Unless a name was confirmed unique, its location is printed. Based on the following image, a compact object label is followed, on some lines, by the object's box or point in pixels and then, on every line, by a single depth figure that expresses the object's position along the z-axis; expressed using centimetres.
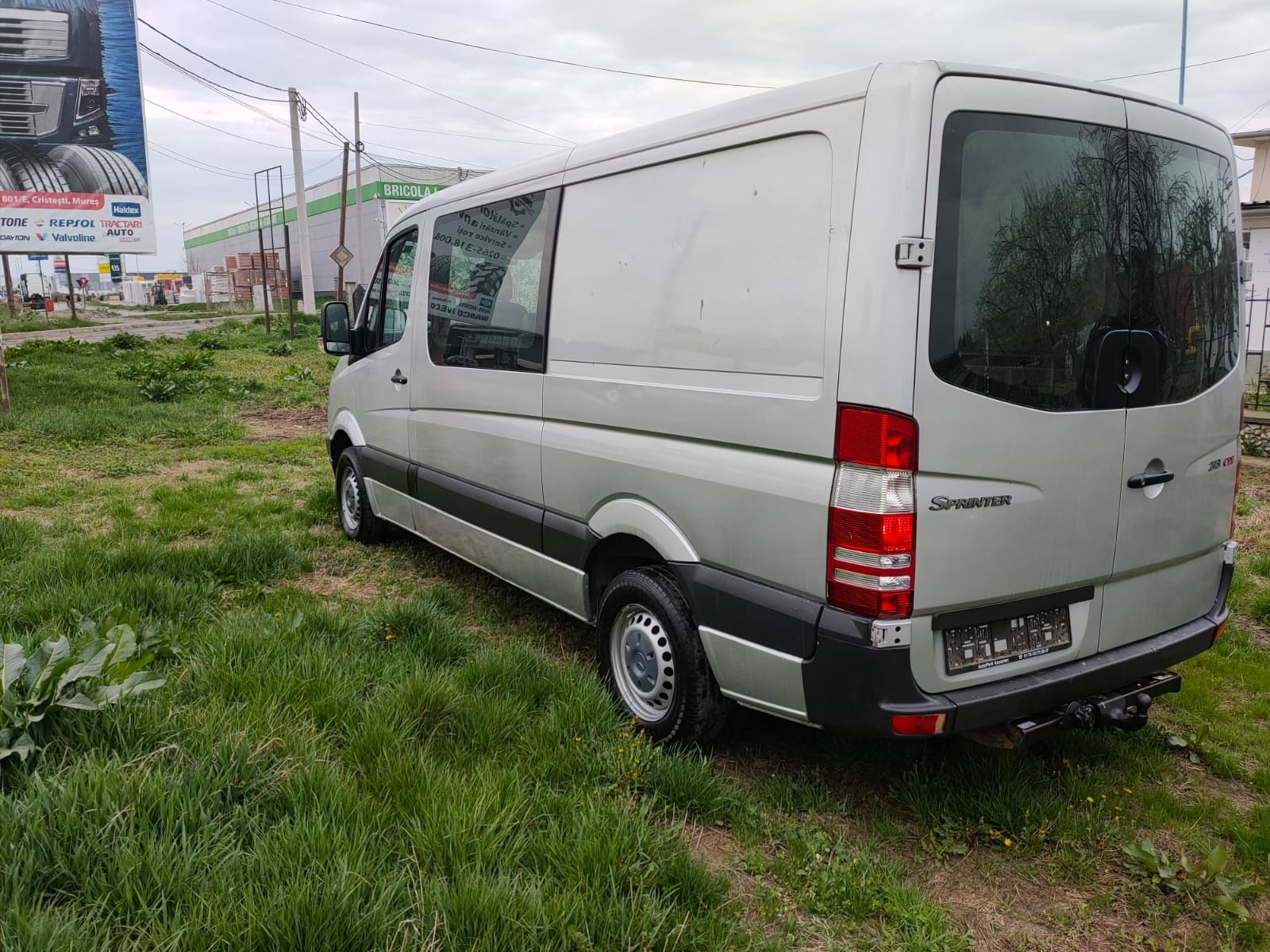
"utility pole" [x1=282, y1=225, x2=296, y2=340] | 2594
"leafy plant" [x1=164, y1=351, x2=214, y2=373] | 1582
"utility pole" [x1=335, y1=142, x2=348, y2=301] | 2531
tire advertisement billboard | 1309
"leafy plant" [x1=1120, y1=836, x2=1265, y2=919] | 264
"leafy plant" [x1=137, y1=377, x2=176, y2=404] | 1304
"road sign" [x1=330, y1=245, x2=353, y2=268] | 2343
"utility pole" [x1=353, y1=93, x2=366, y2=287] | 3743
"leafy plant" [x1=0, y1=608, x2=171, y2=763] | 269
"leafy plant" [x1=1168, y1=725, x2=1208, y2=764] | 357
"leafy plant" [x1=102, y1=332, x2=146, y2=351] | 1919
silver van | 257
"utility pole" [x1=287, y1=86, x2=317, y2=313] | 3494
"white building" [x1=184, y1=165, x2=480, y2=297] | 5175
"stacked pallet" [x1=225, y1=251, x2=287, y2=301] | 5178
